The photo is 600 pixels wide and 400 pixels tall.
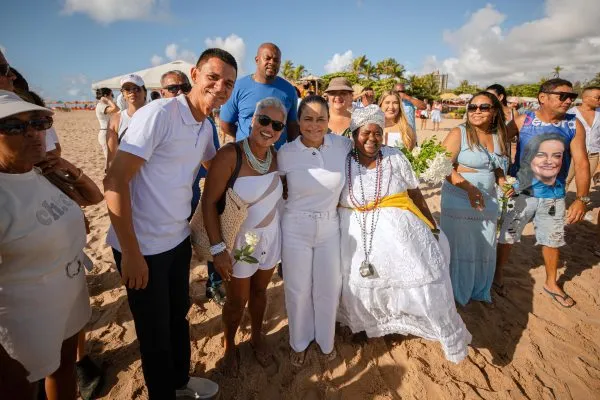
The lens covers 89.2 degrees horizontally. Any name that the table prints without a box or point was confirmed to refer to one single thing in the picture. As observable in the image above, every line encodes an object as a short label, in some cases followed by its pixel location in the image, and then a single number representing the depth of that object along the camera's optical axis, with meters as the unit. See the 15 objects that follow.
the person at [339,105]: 4.42
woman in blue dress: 3.54
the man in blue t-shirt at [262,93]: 3.93
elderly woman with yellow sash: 2.75
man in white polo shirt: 1.86
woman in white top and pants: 2.72
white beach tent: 12.28
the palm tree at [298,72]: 55.62
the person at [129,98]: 4.26
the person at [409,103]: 5.75
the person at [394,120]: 4.40
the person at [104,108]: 6.14
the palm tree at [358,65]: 52.78
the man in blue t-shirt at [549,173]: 3.74
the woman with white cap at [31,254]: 1.46
